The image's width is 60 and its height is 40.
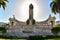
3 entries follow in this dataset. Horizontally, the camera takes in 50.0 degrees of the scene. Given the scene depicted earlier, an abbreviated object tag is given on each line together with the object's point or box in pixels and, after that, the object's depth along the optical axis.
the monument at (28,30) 8.58
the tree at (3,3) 10.70
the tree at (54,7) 11.20
